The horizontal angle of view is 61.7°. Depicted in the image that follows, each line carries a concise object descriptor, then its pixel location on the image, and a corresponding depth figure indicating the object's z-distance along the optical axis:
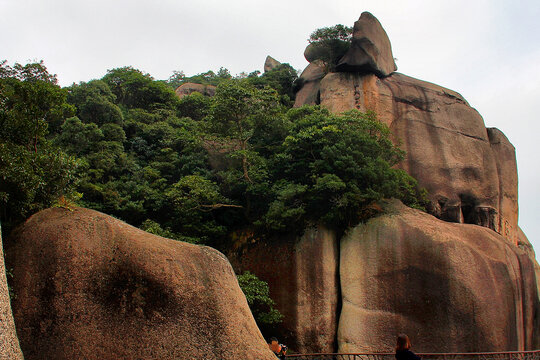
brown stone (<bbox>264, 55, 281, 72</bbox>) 42.22
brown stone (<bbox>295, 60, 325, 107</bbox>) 24.59
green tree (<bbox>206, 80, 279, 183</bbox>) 17.97
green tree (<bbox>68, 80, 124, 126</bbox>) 24.12
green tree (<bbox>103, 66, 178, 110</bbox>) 30.88
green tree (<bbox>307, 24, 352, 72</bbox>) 23.95
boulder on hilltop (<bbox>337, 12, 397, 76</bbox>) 22.72
